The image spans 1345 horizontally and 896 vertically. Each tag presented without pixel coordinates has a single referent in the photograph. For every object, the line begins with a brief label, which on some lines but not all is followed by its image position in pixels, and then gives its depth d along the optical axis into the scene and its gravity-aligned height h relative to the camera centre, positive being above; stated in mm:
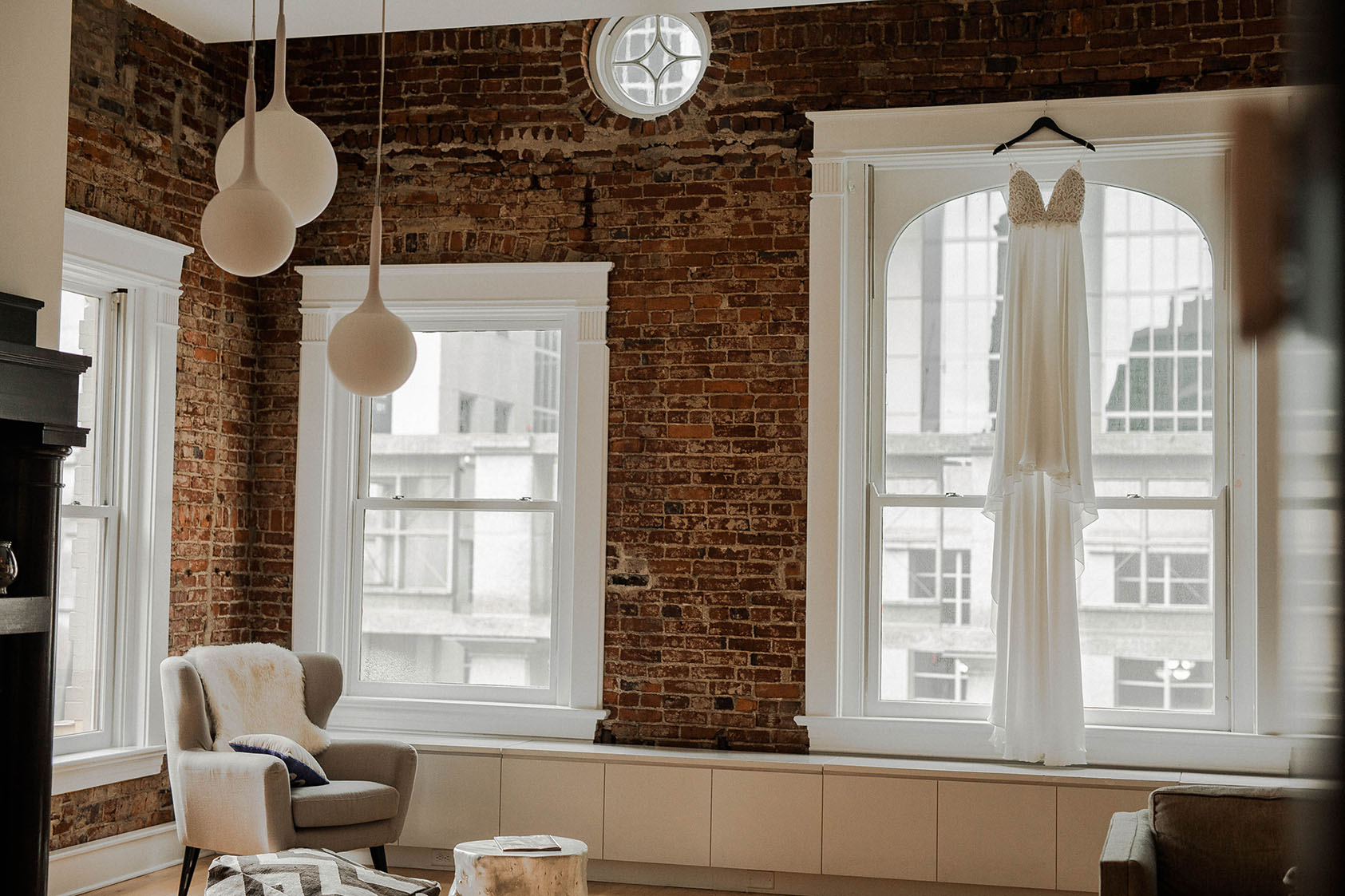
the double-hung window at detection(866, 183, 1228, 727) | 5398 +300
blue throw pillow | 4711 -928
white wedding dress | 5211 +196
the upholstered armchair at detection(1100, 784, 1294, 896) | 3463 -903
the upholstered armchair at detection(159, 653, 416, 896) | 4539 -1094
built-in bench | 5000 -1251
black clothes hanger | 5375 +1771
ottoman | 3635 -1113
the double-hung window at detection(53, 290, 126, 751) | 5160 -124
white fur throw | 4965 -754
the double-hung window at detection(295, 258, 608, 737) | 5922 +101
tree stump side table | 3984 -1169
